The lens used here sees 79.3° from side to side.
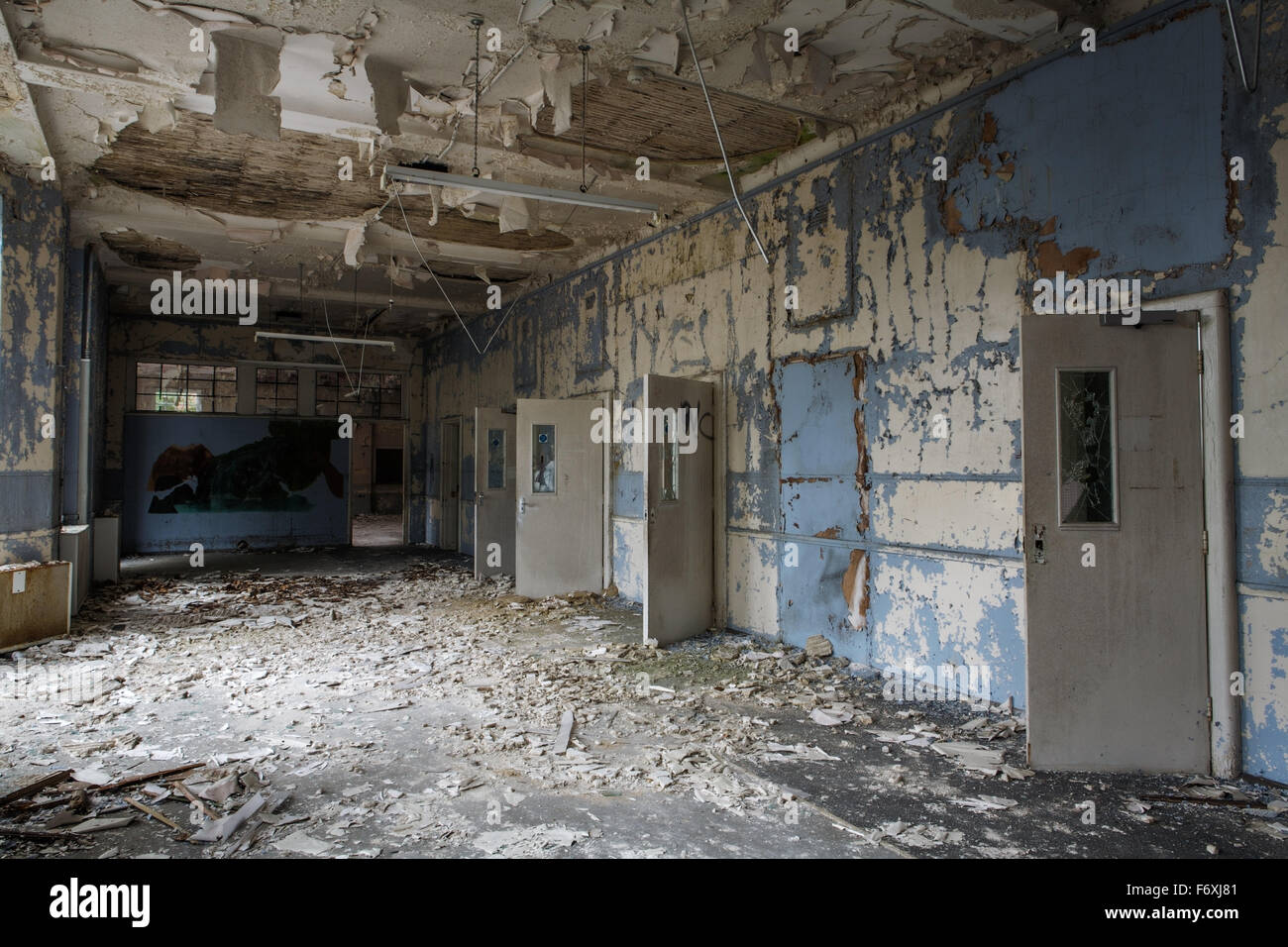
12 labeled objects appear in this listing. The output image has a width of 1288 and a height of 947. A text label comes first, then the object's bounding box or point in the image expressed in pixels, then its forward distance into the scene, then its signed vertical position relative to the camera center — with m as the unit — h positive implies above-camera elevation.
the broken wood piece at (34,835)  2.59 -1.15
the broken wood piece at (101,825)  2.65 -1.16
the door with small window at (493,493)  8.41 -0.07
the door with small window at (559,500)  7.42 -0.13
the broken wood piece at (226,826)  2.62 -1.16
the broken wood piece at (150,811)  2.73 -1.16
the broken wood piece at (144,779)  3.03 -1.15
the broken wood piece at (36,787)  2.89 -1.14
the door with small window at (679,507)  5.43 -0.15
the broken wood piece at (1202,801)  2.86 -1.19
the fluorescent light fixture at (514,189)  4.00 +1.63
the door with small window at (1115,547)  3.21 -0.27
